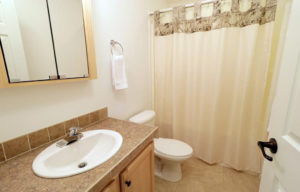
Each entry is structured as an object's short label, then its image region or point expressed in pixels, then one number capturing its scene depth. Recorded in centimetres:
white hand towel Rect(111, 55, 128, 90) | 130
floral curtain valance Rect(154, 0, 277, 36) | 135
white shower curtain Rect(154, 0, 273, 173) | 148
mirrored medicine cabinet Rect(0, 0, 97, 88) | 71
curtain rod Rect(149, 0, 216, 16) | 149
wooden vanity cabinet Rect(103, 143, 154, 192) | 78
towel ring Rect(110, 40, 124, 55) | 132
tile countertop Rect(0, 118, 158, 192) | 58
